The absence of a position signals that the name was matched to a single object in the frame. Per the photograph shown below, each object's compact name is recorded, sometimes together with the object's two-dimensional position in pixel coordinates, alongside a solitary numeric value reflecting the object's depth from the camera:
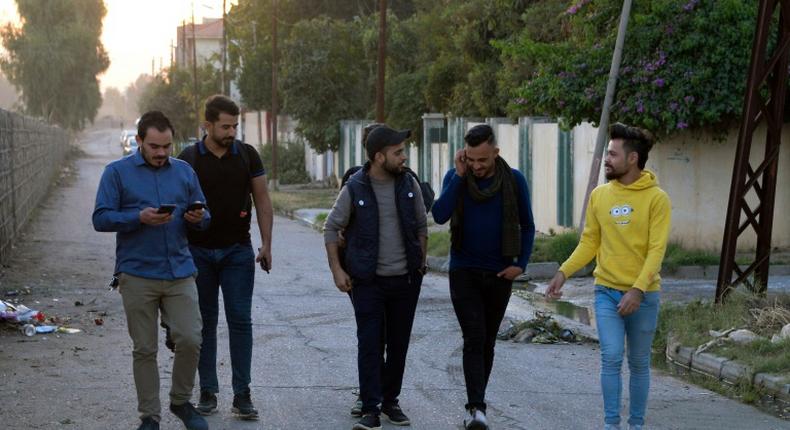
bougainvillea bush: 17.19
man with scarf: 7.35
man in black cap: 7.34
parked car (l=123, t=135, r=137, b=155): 70.69
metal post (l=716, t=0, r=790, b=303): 11.23
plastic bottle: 10.80
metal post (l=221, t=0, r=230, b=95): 54.66
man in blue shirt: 6.87
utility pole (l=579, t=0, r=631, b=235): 16.93
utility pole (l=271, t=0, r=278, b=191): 41.69
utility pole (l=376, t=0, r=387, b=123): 25.53
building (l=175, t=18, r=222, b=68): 121.50
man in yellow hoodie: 6.75
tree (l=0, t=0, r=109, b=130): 73.44
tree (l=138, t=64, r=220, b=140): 76.50
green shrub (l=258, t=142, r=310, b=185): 48.75
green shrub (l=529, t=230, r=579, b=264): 17.72
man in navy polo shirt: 7.60
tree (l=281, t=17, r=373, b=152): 43.19
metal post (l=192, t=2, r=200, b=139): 64.72
